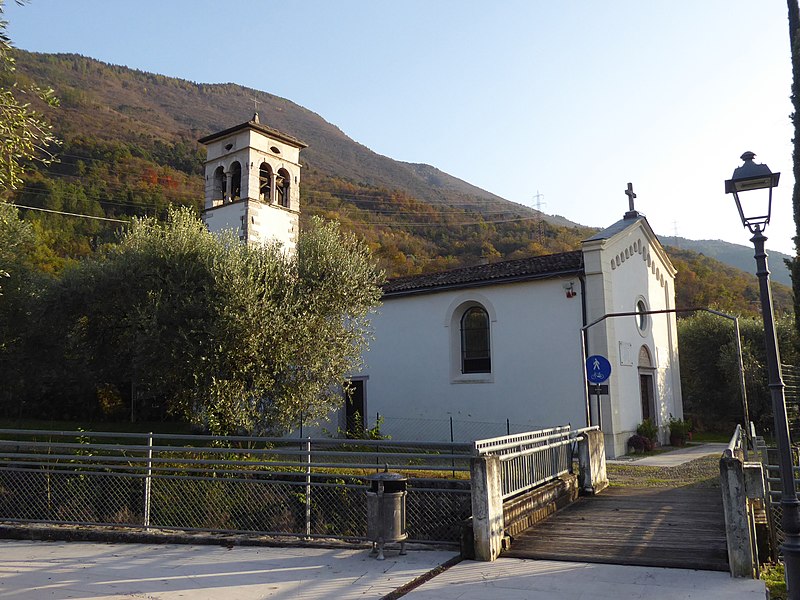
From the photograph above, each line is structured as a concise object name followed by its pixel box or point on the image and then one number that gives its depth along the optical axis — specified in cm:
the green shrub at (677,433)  2202
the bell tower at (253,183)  2259
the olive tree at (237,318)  1424
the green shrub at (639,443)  1878
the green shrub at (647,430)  1944
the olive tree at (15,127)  816
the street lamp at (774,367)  497
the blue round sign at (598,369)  1538
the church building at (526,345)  1830
